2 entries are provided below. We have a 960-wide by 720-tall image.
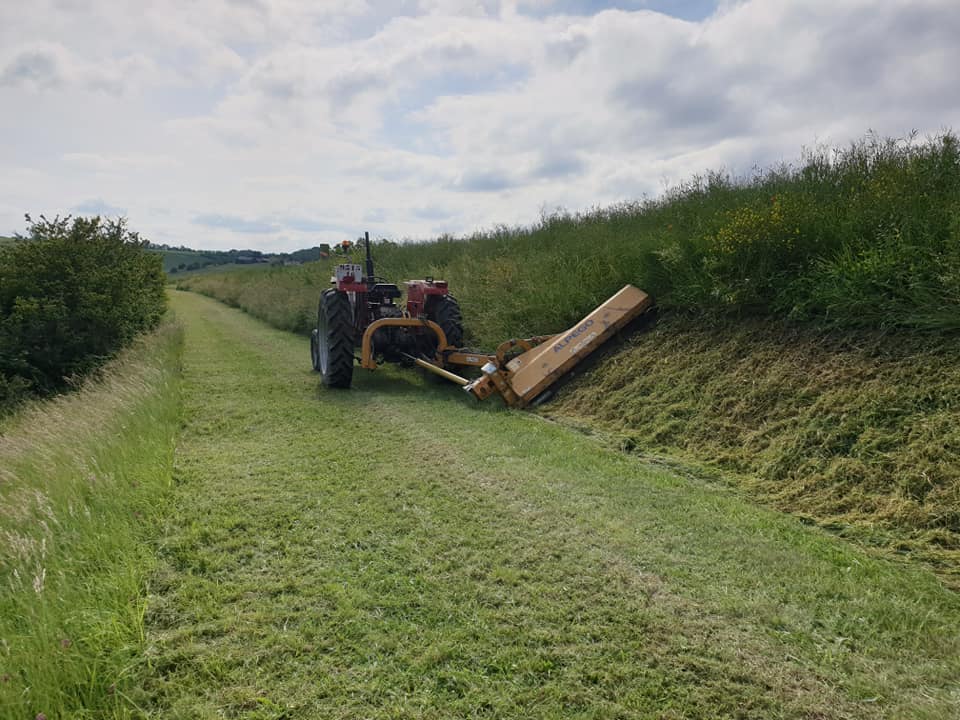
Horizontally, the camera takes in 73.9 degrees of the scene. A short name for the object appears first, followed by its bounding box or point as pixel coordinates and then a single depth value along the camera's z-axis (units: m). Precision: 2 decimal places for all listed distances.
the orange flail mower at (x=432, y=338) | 7.29
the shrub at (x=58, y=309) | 10.45
